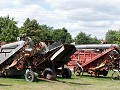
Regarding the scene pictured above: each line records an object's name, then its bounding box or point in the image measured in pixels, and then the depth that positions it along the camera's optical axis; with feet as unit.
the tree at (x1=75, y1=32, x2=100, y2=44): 248.50
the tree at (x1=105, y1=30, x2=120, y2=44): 285.85
